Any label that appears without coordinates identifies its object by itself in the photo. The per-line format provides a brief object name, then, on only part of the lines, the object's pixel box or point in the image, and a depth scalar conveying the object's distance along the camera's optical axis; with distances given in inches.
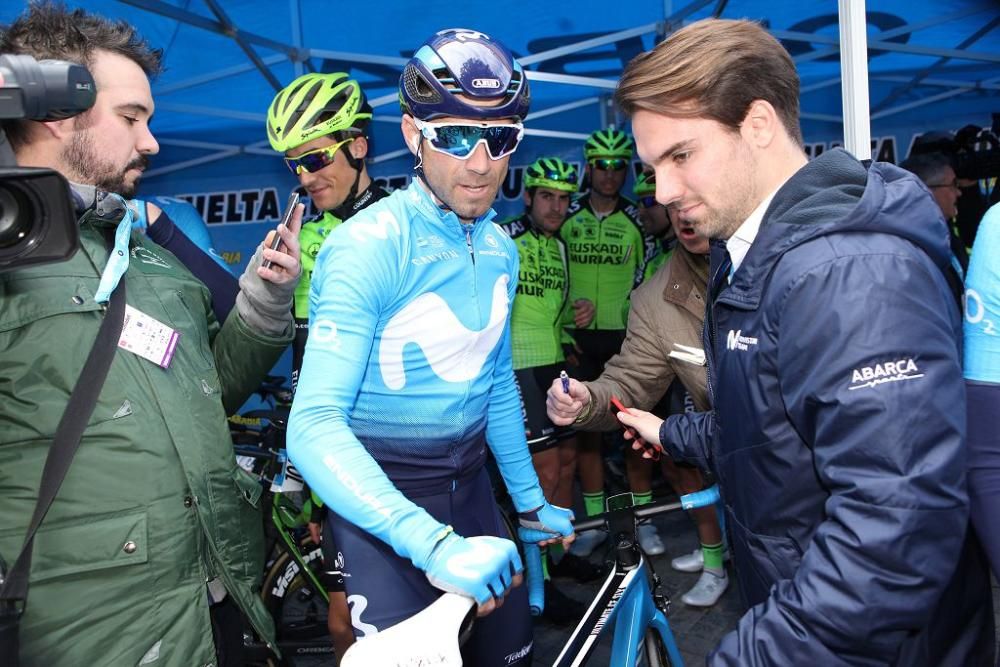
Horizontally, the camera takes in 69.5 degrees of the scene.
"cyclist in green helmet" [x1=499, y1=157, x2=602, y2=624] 193.2
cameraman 66.7
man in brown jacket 126.6
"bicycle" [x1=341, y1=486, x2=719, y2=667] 92.0
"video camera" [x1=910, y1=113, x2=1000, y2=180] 218.5
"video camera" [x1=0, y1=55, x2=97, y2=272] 53.6
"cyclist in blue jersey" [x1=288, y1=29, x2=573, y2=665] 74.9
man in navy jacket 45.8
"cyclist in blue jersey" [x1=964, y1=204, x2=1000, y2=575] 62.8
